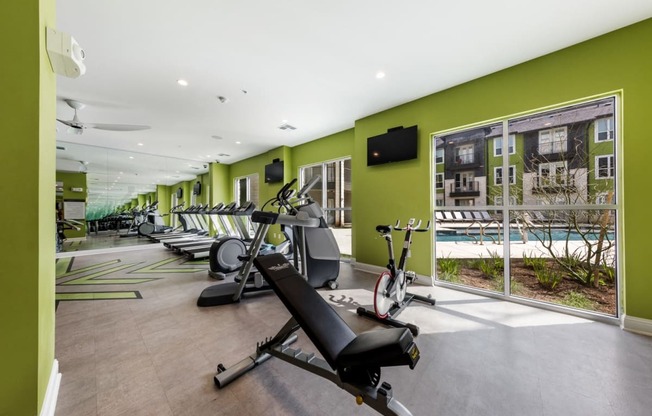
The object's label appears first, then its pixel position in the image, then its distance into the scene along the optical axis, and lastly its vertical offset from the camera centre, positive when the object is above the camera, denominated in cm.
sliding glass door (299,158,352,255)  618 +32
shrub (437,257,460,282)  406 -108
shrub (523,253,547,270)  345 -82
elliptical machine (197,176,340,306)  295 -66
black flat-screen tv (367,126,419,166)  420 +116
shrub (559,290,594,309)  293 -119
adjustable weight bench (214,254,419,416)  117 -78
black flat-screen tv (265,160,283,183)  712 +113
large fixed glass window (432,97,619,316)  287 +4
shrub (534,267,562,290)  329 -100
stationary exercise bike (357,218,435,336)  250 -96
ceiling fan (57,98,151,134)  394 +142
